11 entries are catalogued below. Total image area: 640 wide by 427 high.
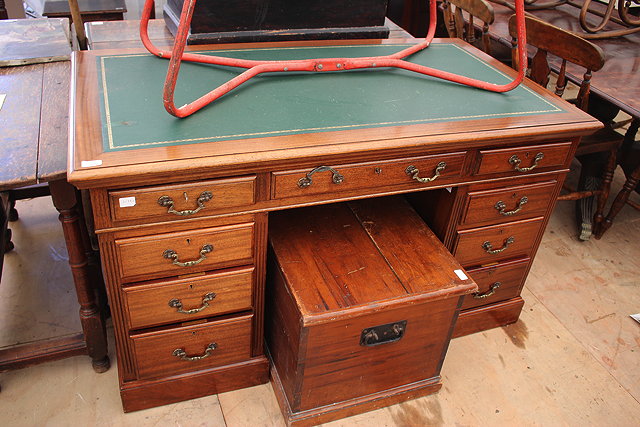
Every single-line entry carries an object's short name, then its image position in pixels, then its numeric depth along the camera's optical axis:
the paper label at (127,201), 1.39
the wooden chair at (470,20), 2.66
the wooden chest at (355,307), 1.64
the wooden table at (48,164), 1.47
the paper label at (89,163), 1.32
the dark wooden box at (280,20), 1.98
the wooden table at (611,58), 2.46
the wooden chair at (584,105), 2.35
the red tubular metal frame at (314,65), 1.65
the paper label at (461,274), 1.74
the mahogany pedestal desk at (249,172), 1.44
